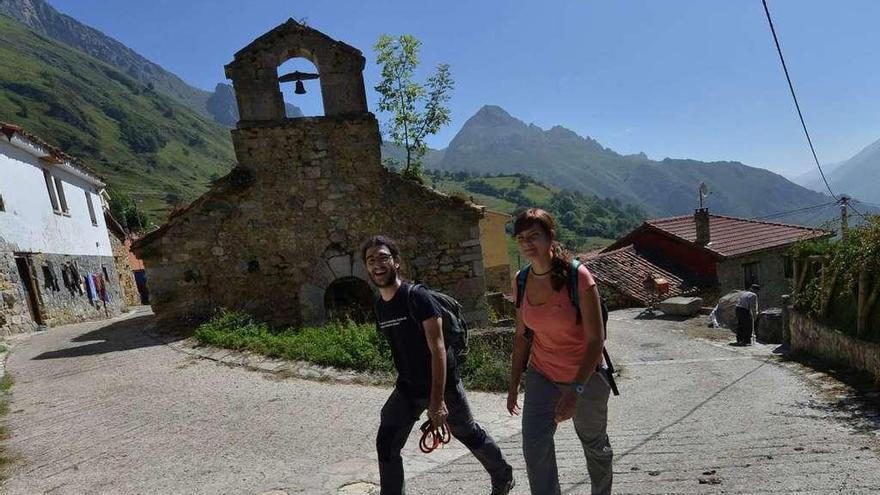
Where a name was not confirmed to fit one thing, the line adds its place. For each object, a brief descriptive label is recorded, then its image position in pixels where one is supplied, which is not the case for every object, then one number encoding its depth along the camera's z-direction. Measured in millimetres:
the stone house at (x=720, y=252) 22422
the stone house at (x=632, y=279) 20609
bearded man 2758
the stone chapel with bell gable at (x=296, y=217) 8992
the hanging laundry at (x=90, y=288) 16781
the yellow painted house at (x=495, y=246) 32709
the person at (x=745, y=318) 11094
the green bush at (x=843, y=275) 6199
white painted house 12117
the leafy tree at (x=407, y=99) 20859
